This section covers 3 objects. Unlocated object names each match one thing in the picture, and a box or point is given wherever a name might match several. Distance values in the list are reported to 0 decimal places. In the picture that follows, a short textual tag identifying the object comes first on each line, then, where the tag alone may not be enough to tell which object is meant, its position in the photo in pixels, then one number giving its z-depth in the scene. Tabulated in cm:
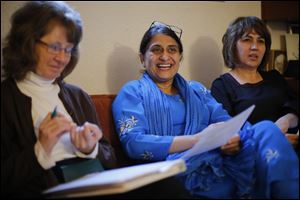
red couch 135
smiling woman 107
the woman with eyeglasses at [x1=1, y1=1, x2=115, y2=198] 88
